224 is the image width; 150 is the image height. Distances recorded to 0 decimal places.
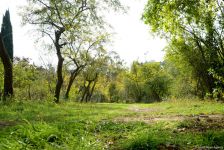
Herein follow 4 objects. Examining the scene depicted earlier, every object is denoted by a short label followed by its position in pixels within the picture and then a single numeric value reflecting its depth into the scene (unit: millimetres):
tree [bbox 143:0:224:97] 7315
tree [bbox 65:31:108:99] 24000
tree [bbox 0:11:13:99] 10447
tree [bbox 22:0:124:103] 14034
